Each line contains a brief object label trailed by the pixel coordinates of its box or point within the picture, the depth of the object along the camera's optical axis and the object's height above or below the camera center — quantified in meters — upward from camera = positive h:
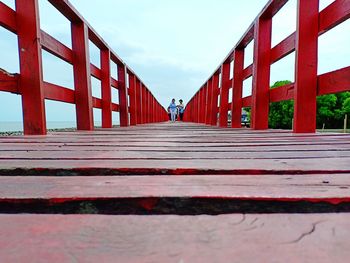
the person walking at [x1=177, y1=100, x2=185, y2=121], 19.39 +0.60
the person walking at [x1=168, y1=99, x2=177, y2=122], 16.63 +0.52
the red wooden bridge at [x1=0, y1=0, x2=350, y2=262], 0.41 -0.15
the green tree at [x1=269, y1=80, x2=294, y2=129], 31.11 +0.27
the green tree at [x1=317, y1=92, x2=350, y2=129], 30.75 +0.56
